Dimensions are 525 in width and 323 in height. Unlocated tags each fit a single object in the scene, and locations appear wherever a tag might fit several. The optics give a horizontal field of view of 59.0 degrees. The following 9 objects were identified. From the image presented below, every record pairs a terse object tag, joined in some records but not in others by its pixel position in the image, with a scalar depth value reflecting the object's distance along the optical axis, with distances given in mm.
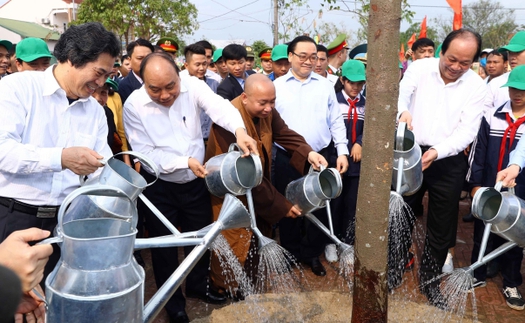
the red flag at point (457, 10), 6457
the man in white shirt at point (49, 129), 1948
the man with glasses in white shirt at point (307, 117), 3896
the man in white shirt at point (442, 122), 3129
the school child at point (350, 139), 4066
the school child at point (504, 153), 3379
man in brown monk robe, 3100
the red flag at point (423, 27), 9491
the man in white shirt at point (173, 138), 2738
